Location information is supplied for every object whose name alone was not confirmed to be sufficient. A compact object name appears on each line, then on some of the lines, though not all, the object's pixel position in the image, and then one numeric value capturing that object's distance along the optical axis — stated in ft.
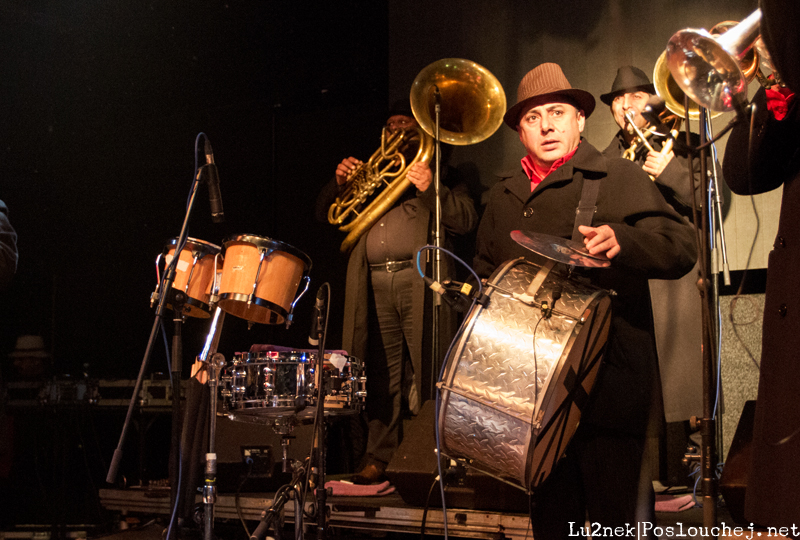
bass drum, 6.40
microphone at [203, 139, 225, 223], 9.66
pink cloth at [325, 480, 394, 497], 11.92
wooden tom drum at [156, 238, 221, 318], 11.55
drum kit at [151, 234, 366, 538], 10.80
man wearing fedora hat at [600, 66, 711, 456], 12.56
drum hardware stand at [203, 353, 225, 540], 9.30
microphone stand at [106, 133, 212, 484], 8.47
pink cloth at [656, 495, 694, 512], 10.64
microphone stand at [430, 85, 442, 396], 12.69
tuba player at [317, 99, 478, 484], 13.44
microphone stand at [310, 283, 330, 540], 8.54
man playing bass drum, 6.56
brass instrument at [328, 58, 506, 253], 13.53
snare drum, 10.77
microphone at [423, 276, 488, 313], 7.18
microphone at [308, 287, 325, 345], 9.31
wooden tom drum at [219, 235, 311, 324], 11.02
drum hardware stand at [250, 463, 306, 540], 8.94
